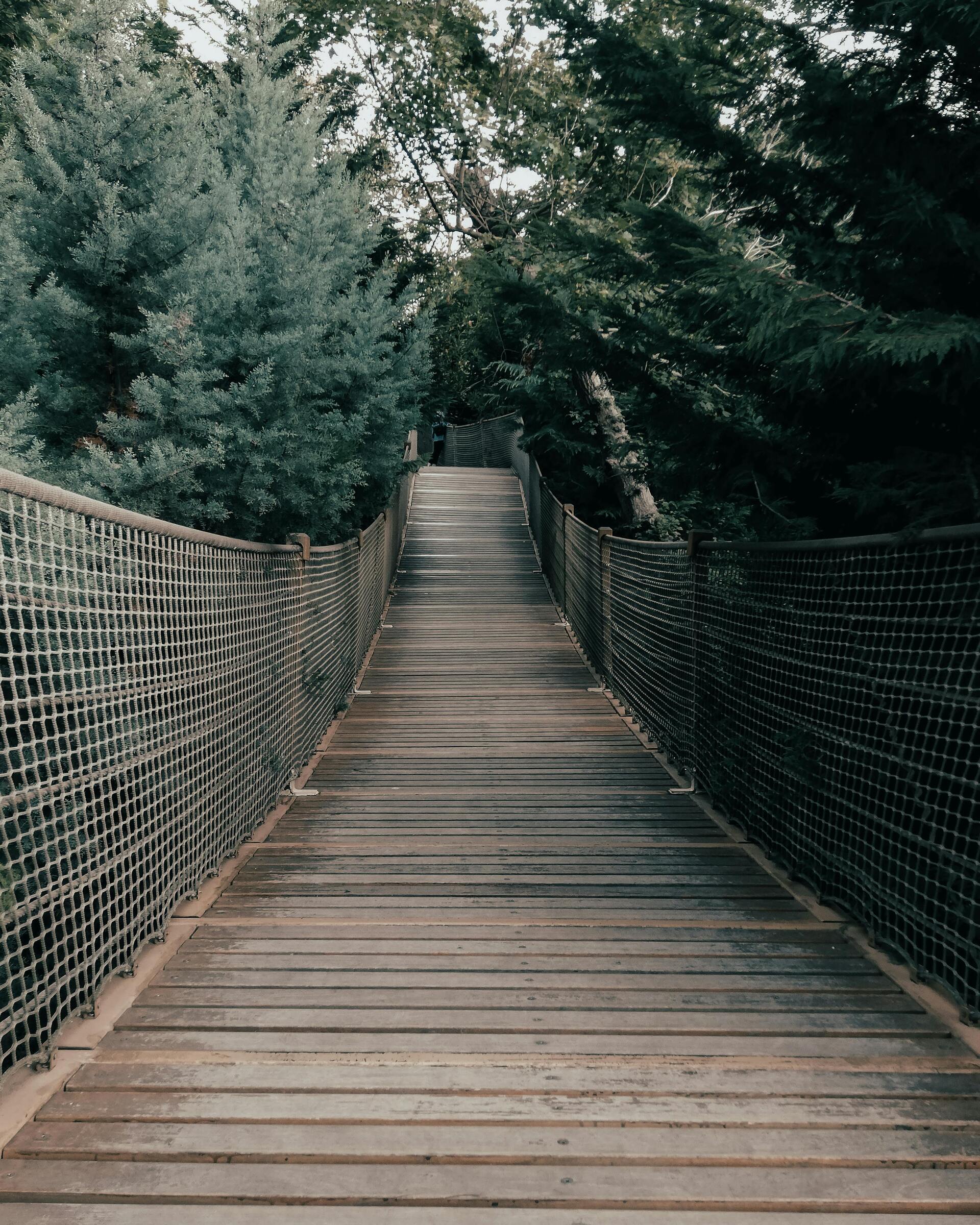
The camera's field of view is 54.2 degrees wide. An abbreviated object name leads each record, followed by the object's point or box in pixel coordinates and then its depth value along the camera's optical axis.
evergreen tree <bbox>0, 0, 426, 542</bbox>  4.68
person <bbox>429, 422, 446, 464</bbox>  28.47
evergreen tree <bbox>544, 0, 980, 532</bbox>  2.60
